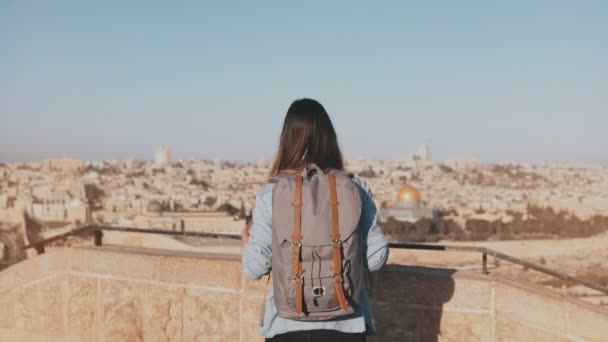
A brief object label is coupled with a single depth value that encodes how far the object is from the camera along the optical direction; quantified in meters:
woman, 2.06
